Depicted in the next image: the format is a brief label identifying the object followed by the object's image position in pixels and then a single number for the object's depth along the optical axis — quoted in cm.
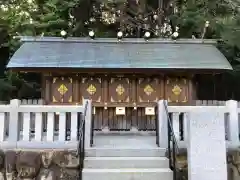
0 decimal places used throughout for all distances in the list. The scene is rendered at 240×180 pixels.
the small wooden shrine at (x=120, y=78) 844
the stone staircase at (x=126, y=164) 435
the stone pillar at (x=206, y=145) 398
